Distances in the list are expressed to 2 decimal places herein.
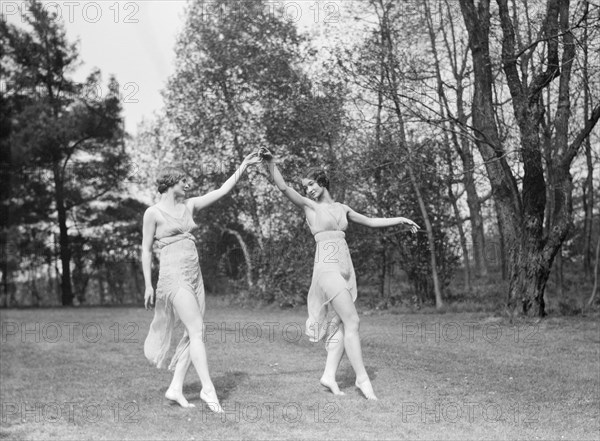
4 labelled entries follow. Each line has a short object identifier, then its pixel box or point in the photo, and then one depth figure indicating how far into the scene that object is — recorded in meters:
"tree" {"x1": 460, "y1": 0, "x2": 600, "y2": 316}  16.33
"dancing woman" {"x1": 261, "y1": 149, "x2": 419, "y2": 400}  8.66
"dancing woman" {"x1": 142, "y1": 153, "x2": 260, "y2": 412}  8.19
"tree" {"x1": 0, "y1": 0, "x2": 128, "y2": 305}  35.00
